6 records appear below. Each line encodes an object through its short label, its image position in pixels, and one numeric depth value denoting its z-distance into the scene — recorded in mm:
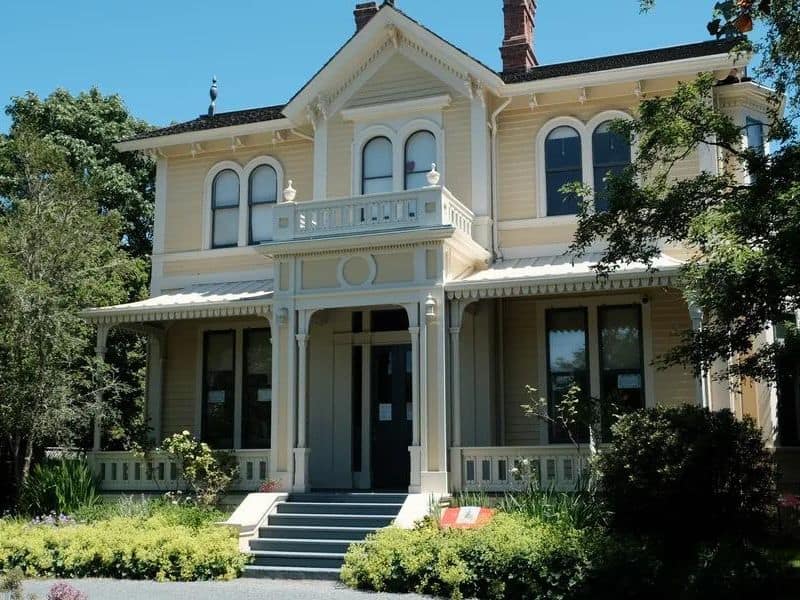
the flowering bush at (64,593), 7176
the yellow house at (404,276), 16453
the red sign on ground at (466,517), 13625
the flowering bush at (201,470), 17078
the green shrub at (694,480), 12516
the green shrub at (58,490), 17484
